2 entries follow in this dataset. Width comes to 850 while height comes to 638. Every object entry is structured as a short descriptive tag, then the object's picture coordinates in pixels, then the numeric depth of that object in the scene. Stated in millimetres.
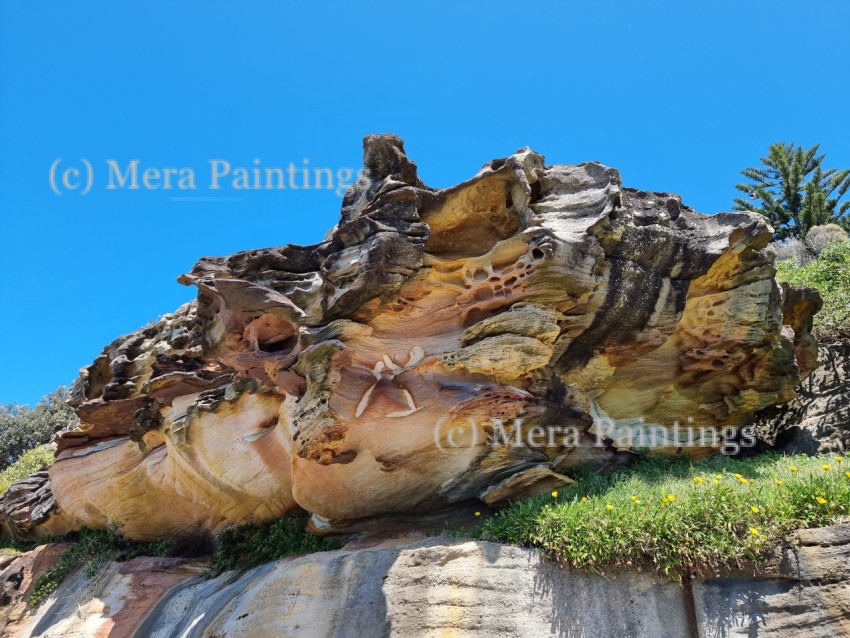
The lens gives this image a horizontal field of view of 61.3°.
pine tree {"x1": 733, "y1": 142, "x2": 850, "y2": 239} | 24656
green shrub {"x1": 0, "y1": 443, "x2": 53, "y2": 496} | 18562
